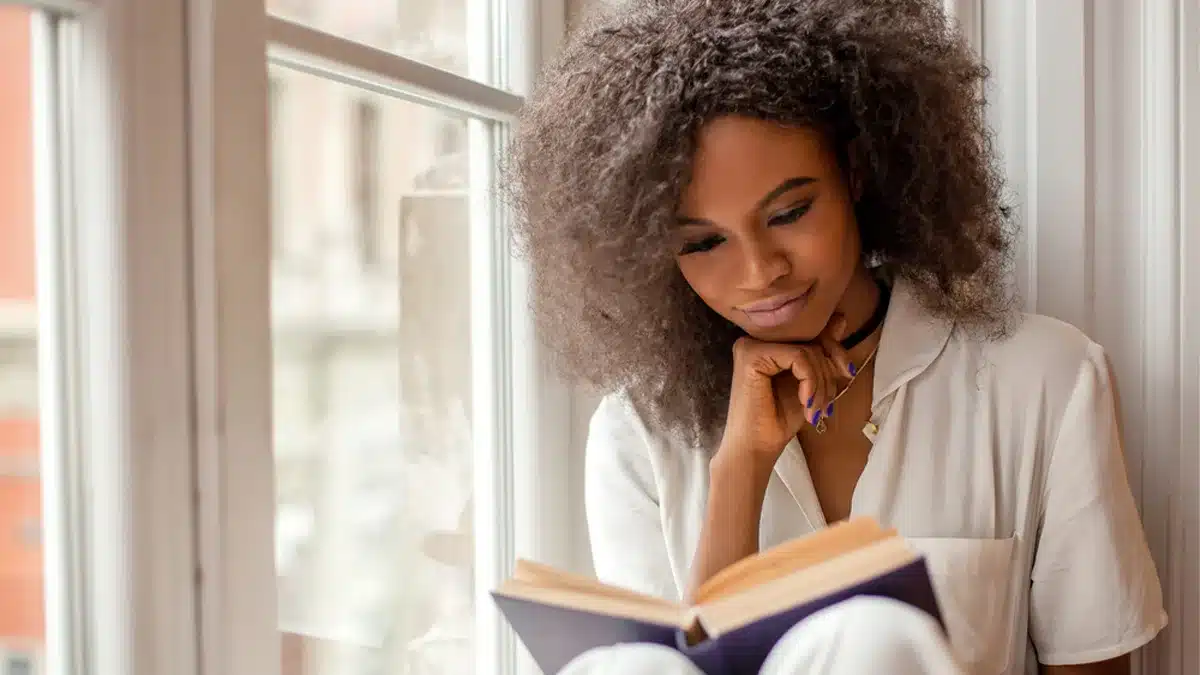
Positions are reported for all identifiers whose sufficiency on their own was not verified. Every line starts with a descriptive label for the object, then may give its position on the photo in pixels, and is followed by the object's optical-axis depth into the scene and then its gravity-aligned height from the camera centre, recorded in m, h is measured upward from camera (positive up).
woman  0.88 -0.01
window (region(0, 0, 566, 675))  0.73 -0.01
